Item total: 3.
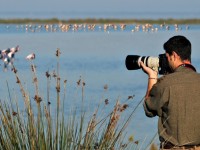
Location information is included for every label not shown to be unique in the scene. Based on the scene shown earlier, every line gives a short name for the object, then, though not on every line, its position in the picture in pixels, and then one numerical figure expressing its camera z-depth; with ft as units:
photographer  31.48
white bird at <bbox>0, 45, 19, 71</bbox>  180.38
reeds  35.35
